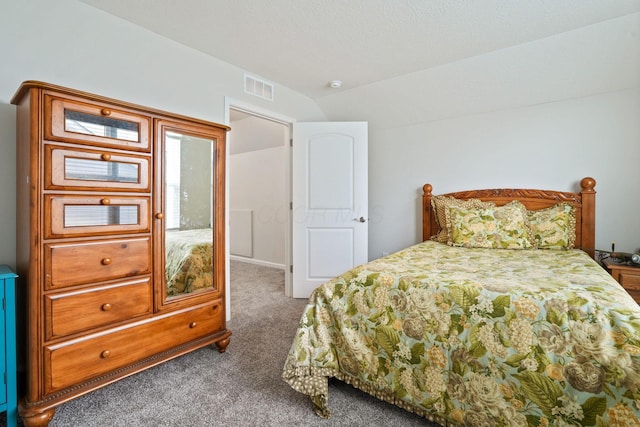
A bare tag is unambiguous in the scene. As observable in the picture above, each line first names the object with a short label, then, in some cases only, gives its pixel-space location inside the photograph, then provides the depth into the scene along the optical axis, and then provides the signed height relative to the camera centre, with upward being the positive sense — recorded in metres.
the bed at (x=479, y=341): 1.07 -0.55
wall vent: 2.93 +1.23
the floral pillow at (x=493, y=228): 2.60 -0.14
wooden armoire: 1.41 -0.17
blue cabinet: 1.39 -0.63
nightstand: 2.05 -0.44
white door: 3.42 +0.16
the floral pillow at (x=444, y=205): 3.00 +0.07
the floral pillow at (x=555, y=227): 2.58 -0.13
